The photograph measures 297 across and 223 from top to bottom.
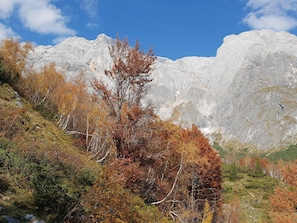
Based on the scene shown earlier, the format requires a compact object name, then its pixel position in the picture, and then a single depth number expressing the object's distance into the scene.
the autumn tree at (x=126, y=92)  25.28
